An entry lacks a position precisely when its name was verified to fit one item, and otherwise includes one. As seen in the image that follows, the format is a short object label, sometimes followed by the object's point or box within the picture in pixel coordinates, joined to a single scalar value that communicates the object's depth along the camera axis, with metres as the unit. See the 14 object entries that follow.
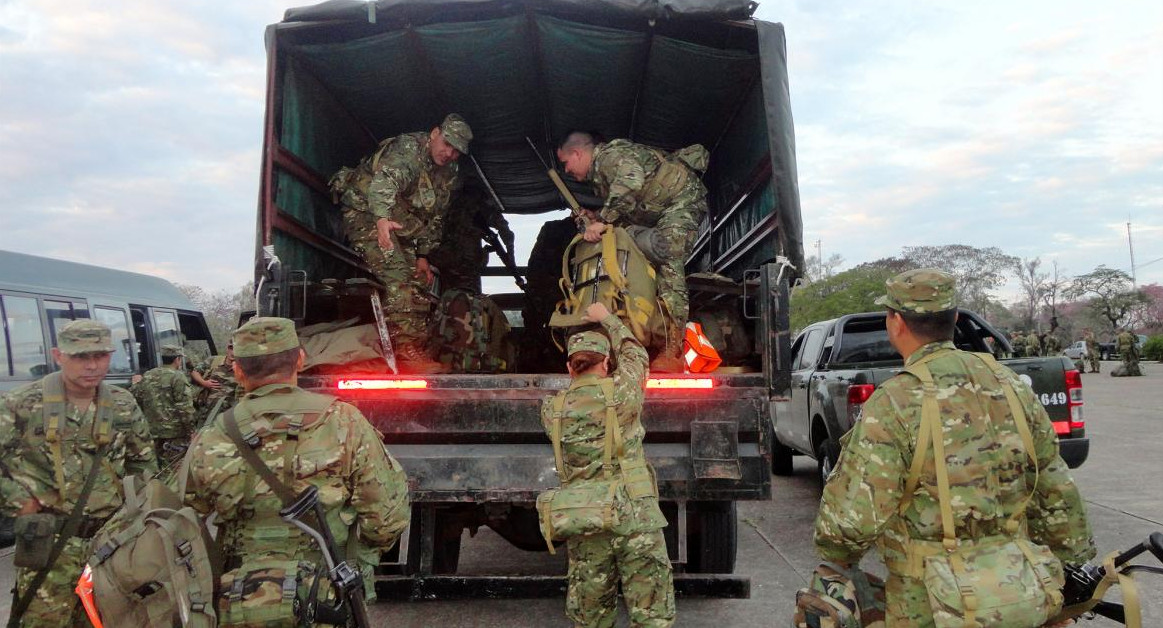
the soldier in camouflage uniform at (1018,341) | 20.70
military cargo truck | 3.82
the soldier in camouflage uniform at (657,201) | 4.55
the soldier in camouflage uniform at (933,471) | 2.19
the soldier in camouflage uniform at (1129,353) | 22.28
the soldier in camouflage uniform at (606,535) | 3.35
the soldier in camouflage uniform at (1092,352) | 26.16
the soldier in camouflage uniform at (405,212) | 5.03
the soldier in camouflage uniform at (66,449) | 3.31
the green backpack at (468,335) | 5.54
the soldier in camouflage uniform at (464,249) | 6.62
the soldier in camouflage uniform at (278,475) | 2.43
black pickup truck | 5.82
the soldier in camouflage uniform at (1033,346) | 21.06
